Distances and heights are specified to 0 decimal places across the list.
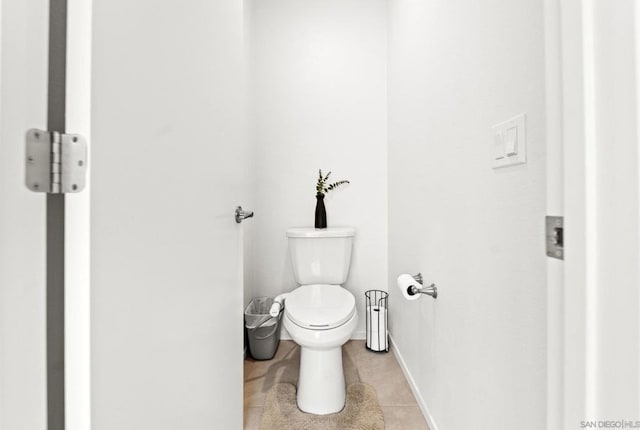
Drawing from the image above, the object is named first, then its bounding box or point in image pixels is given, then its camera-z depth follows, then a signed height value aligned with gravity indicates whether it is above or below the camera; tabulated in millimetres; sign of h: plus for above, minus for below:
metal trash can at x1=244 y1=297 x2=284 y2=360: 1792 -677
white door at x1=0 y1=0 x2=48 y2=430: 386 -16
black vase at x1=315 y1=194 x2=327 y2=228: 1986 +15
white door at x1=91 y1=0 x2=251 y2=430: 497 +1
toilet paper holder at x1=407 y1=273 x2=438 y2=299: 1220 -292
